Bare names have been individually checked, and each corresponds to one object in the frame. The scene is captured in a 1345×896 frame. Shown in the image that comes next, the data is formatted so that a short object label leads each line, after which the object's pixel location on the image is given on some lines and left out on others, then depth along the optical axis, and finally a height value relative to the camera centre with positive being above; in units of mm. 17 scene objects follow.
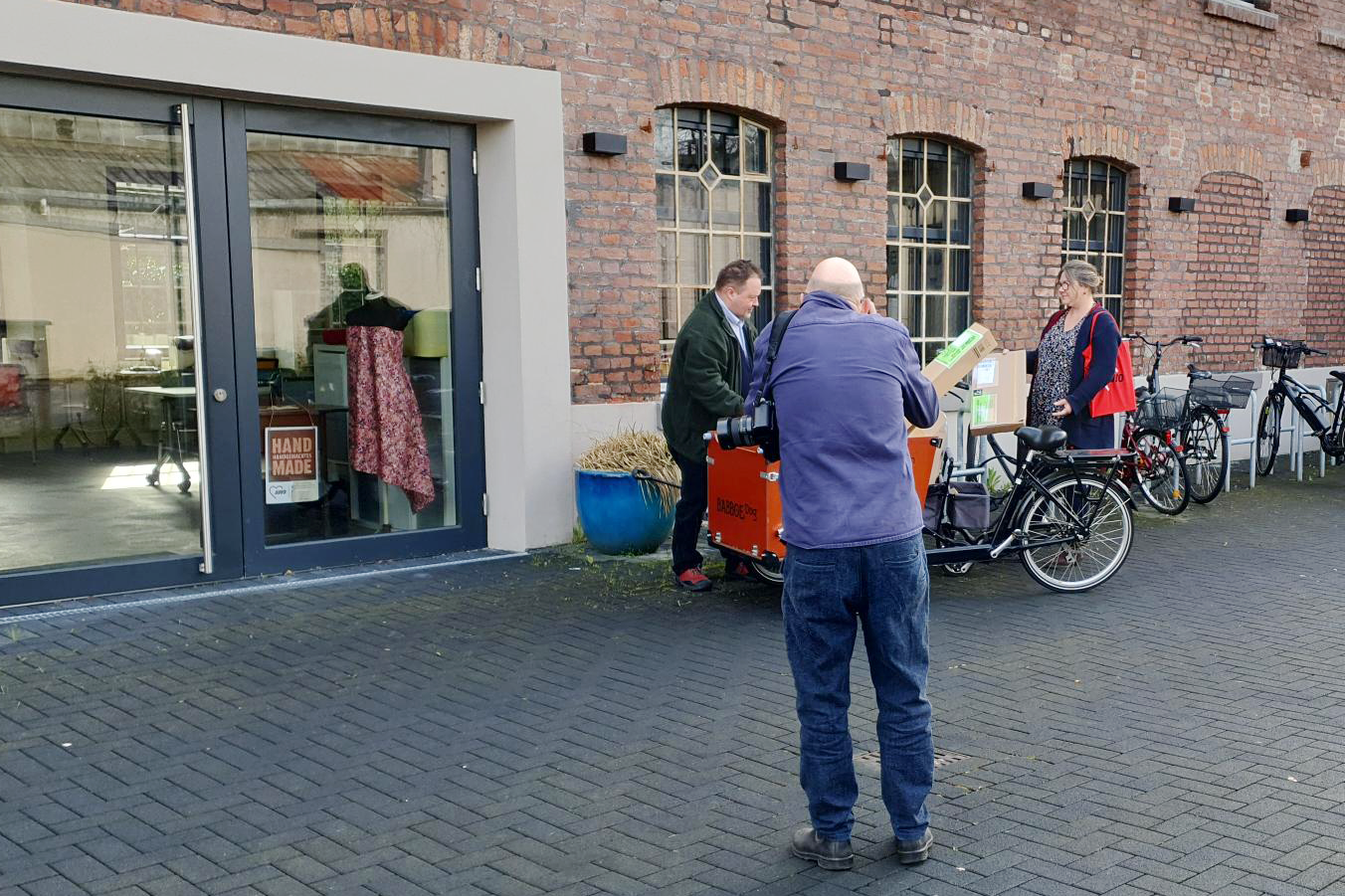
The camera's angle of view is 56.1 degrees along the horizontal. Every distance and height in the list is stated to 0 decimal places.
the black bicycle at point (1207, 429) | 11000 -935
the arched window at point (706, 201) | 9508 +993
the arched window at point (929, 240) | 11109 +776
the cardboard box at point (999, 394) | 8719 -480
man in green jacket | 7336 -310
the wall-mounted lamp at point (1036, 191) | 11742 +1247
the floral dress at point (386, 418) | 8406 -568
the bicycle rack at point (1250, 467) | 11869 -1440
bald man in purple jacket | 3889 -755
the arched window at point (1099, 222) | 12672 +1040
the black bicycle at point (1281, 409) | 12656 -903
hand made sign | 7941 -821
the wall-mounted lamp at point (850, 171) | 10203 +1261
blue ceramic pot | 8391 -1221
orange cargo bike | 7262 -1162
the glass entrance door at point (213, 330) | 7176 +37
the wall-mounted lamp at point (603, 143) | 8734 +1296
